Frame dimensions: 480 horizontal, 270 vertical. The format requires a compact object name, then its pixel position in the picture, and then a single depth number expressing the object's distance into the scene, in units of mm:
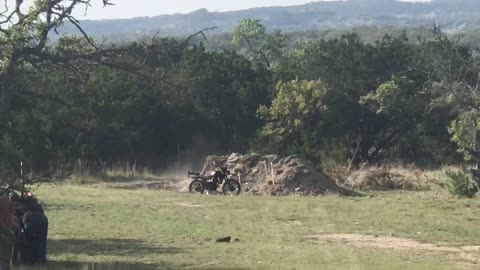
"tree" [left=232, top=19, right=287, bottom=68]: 95812
